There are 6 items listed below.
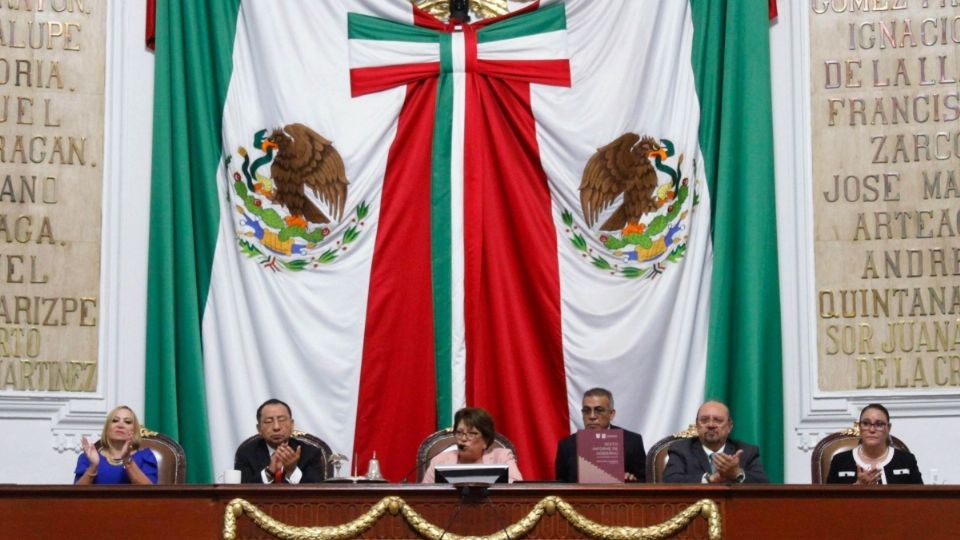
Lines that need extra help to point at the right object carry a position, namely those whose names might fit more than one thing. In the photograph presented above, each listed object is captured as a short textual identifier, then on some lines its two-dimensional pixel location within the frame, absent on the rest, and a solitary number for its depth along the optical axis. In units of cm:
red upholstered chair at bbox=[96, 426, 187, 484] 1825
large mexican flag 2141
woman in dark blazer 1775
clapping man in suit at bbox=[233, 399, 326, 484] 1812
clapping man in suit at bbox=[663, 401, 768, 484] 1789
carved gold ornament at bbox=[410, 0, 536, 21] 2242
